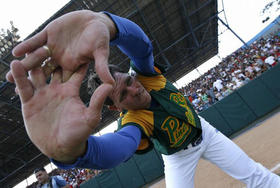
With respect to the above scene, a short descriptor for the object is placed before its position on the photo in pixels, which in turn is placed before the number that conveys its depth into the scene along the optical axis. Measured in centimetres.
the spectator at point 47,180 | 347
